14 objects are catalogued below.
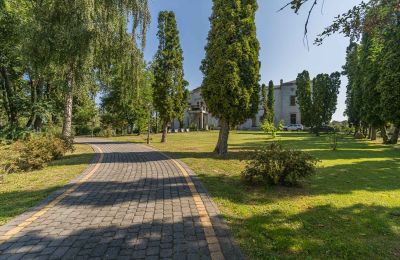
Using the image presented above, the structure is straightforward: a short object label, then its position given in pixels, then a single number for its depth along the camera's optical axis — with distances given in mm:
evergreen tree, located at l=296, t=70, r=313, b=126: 42684
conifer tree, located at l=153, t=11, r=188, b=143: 28391
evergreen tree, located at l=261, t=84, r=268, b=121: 57669
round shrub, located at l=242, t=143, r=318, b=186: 7941
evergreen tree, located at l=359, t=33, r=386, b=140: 24766
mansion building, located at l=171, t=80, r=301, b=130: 61938
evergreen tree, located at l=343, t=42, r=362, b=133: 31984
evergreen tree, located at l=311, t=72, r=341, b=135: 39875
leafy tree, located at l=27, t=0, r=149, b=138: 13773
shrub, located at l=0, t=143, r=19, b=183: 9033
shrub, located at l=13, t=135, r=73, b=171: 10656
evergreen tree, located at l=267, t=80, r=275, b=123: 56306
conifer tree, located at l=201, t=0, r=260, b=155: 15242
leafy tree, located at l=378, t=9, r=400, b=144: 19219
